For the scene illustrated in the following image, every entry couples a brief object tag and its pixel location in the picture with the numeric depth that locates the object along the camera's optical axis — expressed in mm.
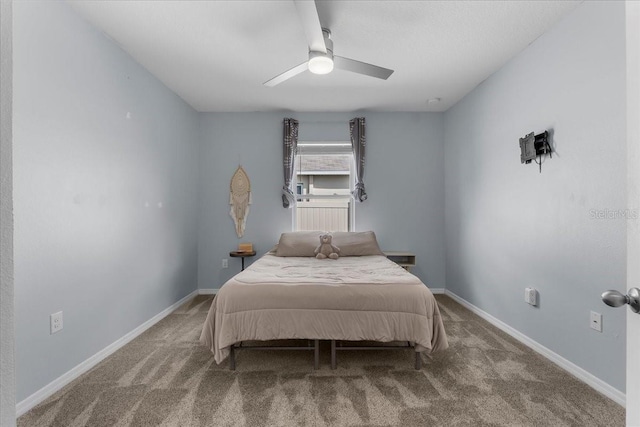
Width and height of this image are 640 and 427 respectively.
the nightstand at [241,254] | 3847
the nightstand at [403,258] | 3892
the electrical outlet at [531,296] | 2393
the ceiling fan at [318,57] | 1688
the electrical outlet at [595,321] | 1837
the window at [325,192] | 4305
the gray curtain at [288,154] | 4070
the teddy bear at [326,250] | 3361
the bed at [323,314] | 1995
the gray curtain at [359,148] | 4070
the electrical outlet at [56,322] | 1851
